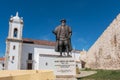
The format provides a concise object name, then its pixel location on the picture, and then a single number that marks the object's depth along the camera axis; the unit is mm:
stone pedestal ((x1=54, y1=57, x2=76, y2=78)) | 4062
